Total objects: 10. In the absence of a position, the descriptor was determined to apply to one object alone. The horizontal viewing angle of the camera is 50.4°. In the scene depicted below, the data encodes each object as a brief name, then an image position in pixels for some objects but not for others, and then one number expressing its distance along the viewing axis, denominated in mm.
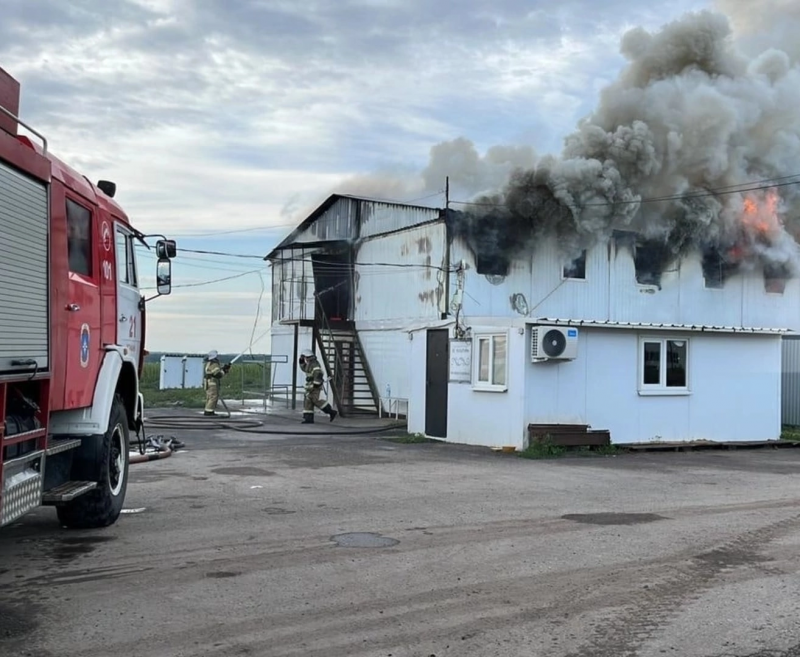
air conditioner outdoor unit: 15164
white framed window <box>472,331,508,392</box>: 15766
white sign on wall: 16359
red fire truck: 5309
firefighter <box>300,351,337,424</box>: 20438
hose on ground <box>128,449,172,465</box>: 12036
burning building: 16578
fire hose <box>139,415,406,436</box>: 17852
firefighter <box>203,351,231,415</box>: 21219
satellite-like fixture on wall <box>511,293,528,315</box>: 21766
